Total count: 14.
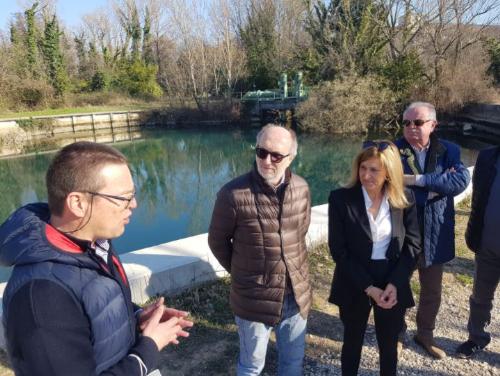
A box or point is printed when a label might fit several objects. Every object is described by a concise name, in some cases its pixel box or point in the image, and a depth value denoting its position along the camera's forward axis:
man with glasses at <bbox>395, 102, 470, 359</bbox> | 2.28
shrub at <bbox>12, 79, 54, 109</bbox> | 26.67
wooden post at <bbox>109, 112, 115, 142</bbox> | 26.63
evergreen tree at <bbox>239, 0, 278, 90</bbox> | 28.64
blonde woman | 1.99
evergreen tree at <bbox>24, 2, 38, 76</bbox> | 28.61
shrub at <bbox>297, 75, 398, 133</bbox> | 18.91
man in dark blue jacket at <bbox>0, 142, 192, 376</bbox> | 0.90
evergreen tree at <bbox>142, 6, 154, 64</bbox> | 36.94
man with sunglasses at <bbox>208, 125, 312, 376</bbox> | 1.85
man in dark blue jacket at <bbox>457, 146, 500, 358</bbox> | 2.29
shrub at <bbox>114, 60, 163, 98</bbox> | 32.47
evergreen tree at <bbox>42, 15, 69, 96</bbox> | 29.64
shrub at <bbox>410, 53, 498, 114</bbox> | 18.67
